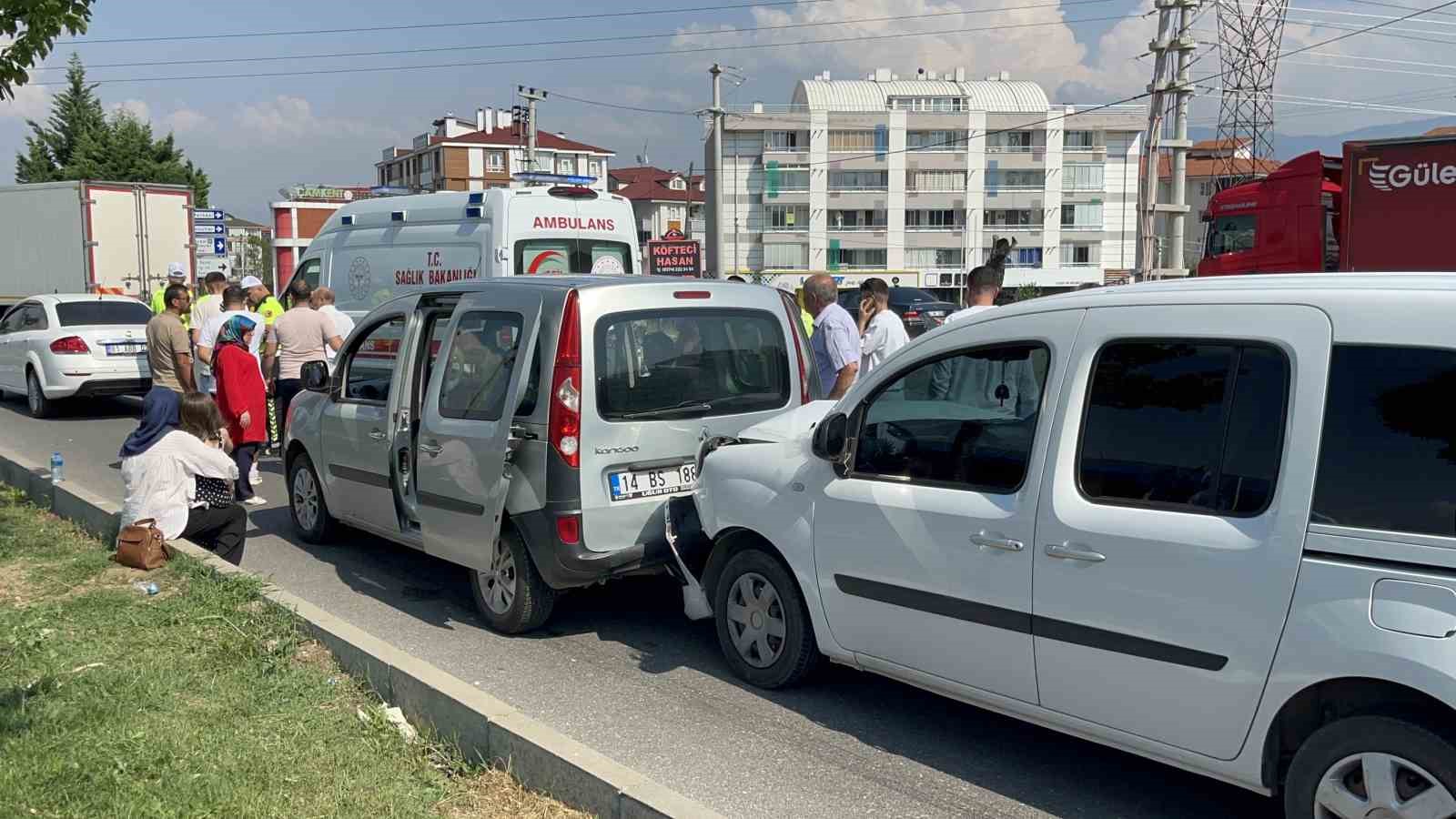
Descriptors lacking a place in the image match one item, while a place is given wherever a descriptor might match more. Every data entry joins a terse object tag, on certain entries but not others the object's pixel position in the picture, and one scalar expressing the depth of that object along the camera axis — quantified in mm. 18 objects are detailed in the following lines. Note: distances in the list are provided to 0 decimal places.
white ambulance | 11844
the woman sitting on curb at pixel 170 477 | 7219
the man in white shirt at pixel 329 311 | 11234
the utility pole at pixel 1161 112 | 34875
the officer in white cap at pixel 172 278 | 15077
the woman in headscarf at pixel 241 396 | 9992
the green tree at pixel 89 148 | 48938
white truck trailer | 21688
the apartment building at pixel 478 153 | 103750
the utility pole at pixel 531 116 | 38219
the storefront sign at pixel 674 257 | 25516
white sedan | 15797
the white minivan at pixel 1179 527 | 3361
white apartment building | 84938
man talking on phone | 9594
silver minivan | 5961
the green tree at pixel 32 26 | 6148
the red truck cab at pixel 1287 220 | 19484
